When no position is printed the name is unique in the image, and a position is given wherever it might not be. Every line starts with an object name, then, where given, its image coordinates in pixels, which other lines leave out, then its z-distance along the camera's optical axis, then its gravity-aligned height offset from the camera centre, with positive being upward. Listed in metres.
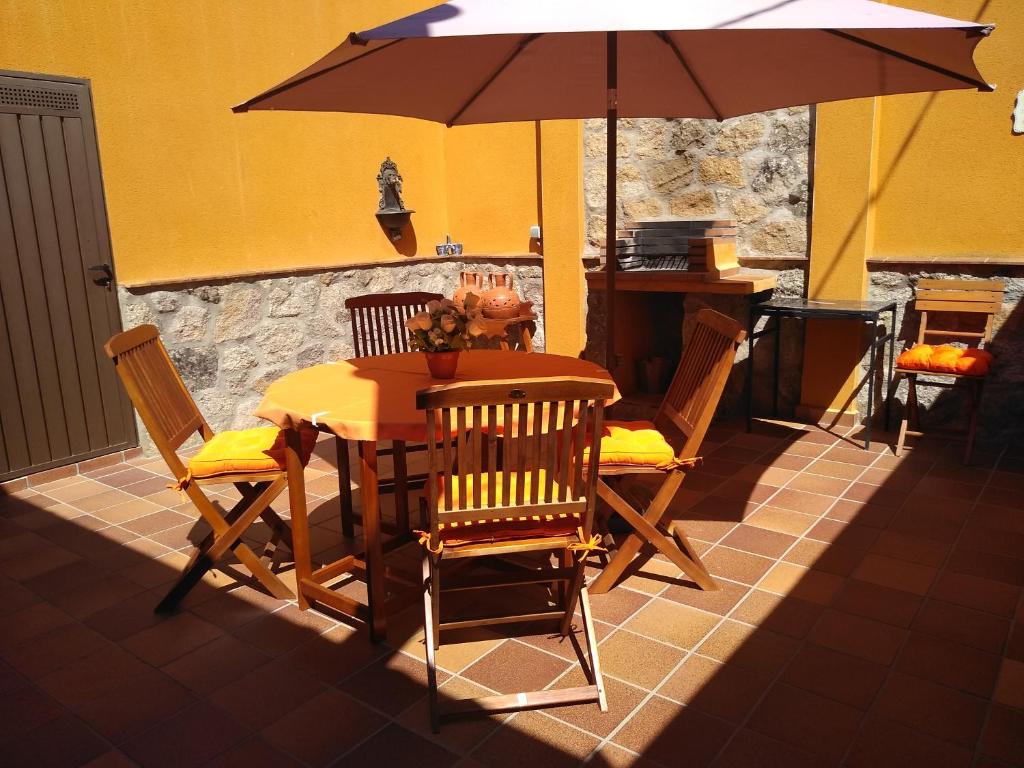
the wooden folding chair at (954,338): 4.20 -0.76
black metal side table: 4.45 -0.58
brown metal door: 4.12 -0.25
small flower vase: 2.83 -0.50
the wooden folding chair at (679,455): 2.73 -0.83
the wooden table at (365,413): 2.46 -0.58
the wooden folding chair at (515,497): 2.02 -0.76
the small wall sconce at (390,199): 5.96 +0.19
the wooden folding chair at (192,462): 2.70 -0.81
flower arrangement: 2.74 -0.35
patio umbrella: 2.23 +0.56
